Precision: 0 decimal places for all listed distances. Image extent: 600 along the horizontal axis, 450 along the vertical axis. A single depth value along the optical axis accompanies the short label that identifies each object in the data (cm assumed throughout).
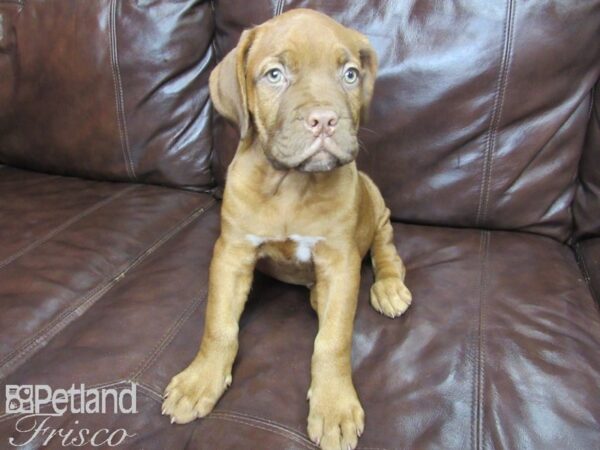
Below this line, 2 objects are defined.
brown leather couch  49
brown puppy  49
